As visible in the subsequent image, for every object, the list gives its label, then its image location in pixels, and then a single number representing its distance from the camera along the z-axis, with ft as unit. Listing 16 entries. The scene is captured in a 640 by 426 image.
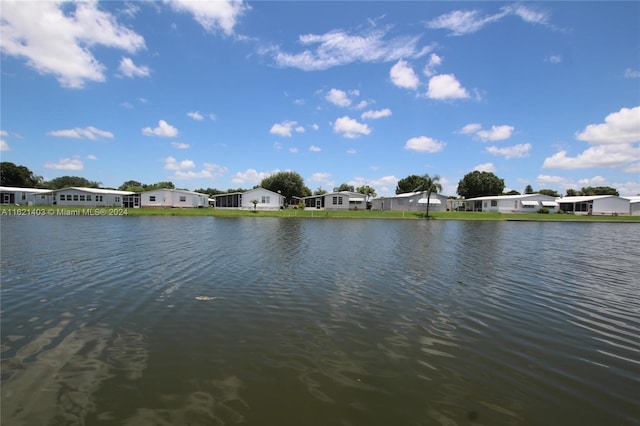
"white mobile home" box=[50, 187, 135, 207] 228.43
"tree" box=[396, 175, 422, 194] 379.96
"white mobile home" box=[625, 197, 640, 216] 232.53
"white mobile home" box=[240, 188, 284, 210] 229.86
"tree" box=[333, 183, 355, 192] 407.28
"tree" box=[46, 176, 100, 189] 384.35
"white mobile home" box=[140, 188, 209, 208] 224.53
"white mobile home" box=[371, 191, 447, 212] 242.78
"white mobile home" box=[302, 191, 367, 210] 250.78
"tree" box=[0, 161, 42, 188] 290.56
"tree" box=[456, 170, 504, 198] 342.23
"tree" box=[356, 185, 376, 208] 312.50
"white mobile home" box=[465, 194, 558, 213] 245.86
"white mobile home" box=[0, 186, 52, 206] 231.50
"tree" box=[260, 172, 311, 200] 289.00
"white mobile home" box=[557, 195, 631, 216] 231.71
